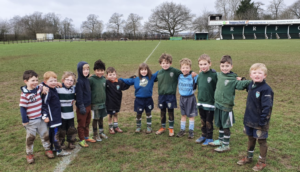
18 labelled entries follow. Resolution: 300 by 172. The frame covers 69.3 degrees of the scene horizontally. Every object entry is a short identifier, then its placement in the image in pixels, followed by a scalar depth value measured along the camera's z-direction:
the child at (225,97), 3.75
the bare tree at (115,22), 84.06
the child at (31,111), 3.46
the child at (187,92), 4.40
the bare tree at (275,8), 75.32
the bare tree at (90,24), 86.38
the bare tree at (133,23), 80.50
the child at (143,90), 4.72
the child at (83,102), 4.03
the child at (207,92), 4.12
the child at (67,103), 3.90
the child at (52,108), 3.67
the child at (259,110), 3.14
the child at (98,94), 4.36
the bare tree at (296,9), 69.38
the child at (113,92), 4.63
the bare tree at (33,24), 73.56
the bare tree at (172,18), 74.05
